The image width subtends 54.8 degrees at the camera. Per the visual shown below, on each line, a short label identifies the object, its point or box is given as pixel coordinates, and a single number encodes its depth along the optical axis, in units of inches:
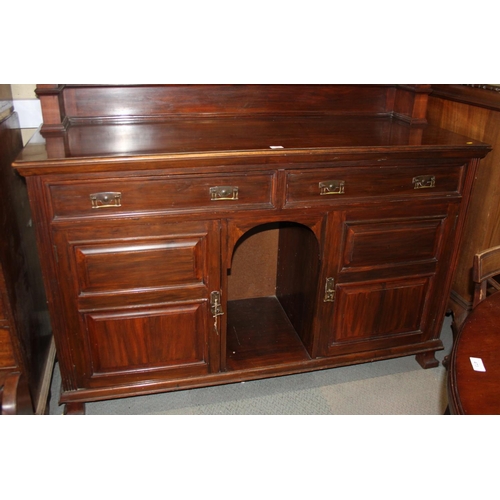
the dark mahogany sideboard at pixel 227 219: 67.1
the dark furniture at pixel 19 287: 68.1
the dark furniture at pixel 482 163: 90.3
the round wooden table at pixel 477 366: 41.5
